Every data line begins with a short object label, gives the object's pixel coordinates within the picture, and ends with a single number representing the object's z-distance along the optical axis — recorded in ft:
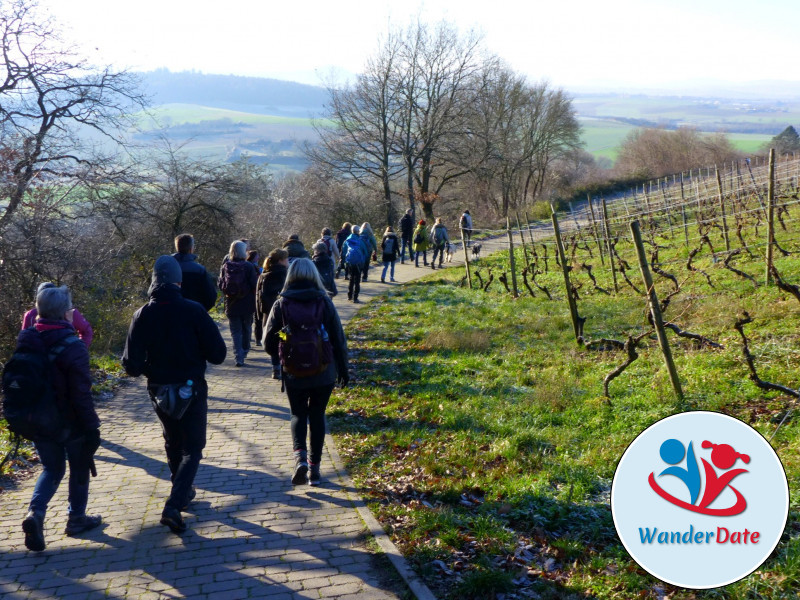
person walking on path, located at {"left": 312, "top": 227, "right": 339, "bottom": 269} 46.41
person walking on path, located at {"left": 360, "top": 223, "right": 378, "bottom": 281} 57.60
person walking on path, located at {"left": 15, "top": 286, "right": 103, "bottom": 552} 15.46
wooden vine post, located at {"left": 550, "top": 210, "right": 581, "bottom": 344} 32.40
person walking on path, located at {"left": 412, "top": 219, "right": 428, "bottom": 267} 74.89
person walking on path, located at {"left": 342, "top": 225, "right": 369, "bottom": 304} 51.55
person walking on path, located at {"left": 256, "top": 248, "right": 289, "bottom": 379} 30.17
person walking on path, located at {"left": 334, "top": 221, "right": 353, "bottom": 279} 64.10
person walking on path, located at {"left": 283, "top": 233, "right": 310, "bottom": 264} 33.71
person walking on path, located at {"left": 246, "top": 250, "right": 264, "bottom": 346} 32.66
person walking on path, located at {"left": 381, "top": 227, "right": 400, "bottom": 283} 63.93
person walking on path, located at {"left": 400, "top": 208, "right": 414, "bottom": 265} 76.53
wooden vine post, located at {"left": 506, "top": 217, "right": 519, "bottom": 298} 50.85
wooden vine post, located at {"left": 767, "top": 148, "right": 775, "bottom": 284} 32.51
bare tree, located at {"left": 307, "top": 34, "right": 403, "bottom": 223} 120.78
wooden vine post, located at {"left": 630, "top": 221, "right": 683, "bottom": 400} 21.95
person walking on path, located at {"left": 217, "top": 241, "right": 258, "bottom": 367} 32.49
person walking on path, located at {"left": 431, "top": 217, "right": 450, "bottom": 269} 75.72
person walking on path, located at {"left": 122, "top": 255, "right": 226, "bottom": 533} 16.57
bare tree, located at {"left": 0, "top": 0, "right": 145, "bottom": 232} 47.93
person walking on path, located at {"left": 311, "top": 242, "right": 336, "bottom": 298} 36.99
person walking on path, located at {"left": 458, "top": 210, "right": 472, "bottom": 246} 76.14
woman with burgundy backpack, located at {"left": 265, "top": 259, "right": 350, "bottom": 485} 18.34
